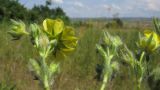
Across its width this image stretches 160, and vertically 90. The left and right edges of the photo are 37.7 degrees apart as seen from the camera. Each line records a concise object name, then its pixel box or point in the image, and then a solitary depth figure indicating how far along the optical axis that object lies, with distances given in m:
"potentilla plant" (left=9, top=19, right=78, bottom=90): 0.15
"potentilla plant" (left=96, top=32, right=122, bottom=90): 0.16
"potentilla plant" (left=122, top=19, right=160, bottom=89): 0.16
